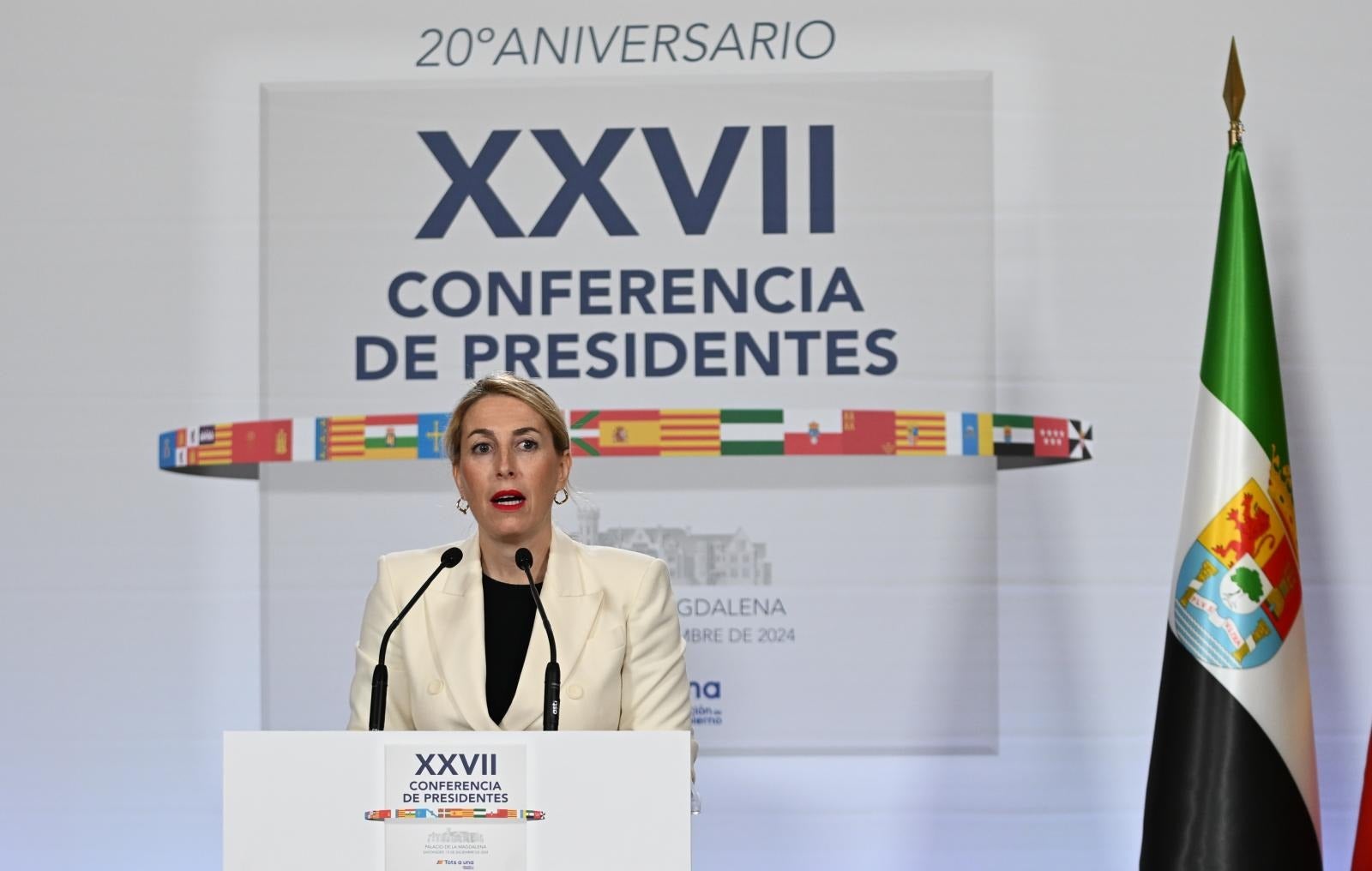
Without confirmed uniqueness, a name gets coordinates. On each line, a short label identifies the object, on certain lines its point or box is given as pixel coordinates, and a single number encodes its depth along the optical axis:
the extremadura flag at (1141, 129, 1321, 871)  9.13
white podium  8.13
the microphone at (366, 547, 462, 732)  8.26
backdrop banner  9.49
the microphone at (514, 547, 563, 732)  8.29
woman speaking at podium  8.62
